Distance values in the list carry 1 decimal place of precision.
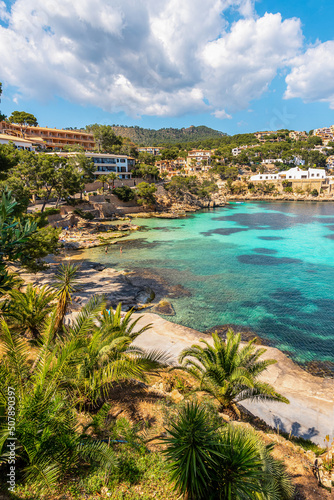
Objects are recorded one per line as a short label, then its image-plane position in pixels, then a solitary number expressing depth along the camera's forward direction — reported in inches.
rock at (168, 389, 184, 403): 322.7
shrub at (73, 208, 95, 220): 1821.4
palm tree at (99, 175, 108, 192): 2293.3
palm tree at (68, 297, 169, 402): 244.8
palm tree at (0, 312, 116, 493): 175.9
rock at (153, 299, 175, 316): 728.5
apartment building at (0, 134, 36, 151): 1921.3
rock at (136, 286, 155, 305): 791.7
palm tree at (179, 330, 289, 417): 314.7
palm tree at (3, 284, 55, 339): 421.8
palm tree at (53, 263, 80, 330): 327.6
